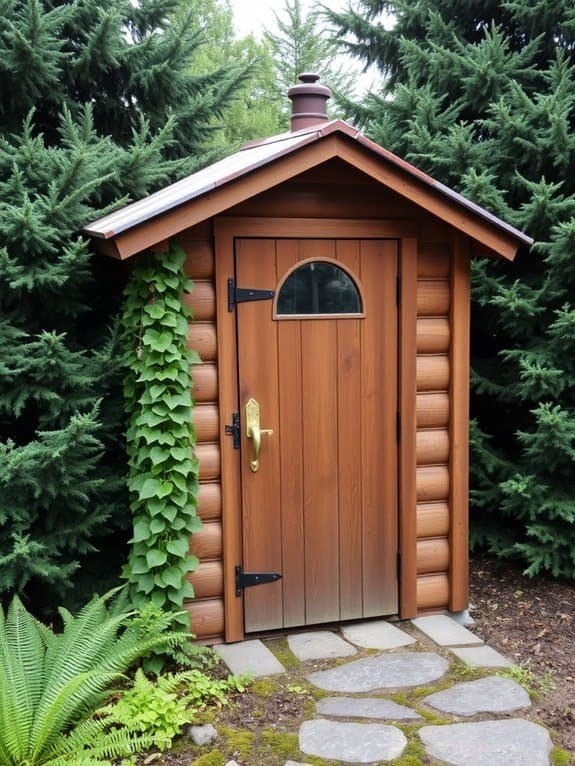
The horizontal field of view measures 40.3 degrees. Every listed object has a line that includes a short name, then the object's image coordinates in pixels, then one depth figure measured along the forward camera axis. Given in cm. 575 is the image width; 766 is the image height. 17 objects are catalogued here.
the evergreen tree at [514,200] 562
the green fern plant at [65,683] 333
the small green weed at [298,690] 396
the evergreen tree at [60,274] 448
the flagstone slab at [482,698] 377
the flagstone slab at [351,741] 338
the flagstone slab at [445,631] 461
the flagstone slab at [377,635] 457
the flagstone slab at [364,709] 371
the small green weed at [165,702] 355
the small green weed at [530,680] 405
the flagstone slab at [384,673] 404
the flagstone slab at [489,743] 334
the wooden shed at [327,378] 445
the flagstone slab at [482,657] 429
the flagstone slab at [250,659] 421
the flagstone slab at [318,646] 443
